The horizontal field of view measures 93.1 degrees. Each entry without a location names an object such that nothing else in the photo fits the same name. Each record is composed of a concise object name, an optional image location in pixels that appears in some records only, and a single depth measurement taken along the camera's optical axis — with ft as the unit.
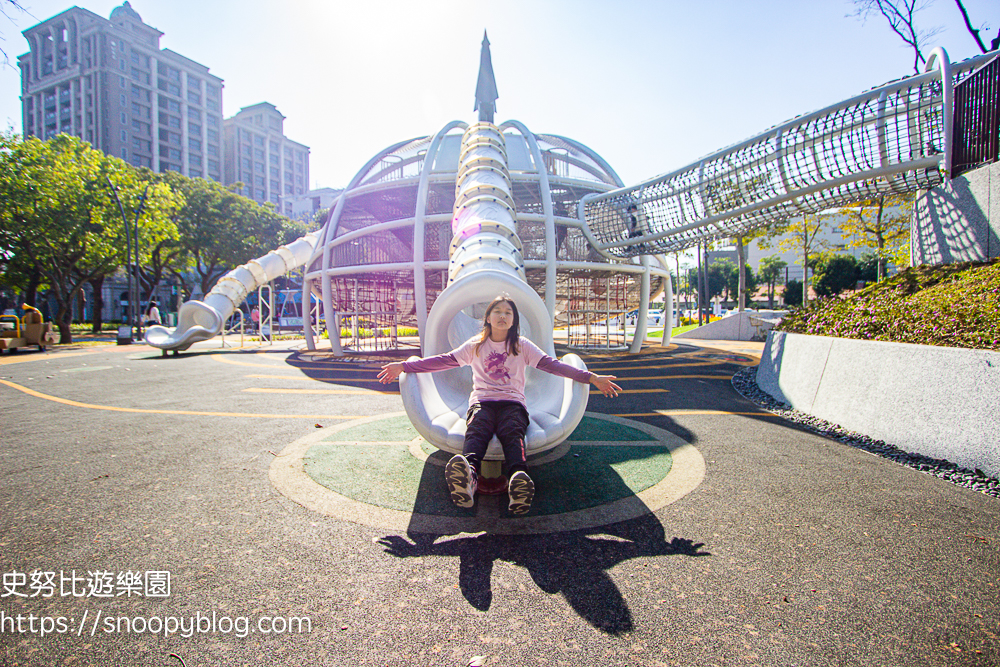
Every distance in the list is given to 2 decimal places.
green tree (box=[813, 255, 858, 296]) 123.03
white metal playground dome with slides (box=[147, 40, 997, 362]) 27.63
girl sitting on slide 12.14
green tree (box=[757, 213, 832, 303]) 76.02
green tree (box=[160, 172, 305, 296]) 121.70
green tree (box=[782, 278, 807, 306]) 134.89
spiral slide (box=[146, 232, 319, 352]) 59.26
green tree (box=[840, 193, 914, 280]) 59.47
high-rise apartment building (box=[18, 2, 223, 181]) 202.28
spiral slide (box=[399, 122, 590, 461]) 14.21
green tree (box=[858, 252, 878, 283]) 116.96
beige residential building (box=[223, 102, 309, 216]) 283.38
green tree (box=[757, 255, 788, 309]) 175.83
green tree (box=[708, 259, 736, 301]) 204.95
